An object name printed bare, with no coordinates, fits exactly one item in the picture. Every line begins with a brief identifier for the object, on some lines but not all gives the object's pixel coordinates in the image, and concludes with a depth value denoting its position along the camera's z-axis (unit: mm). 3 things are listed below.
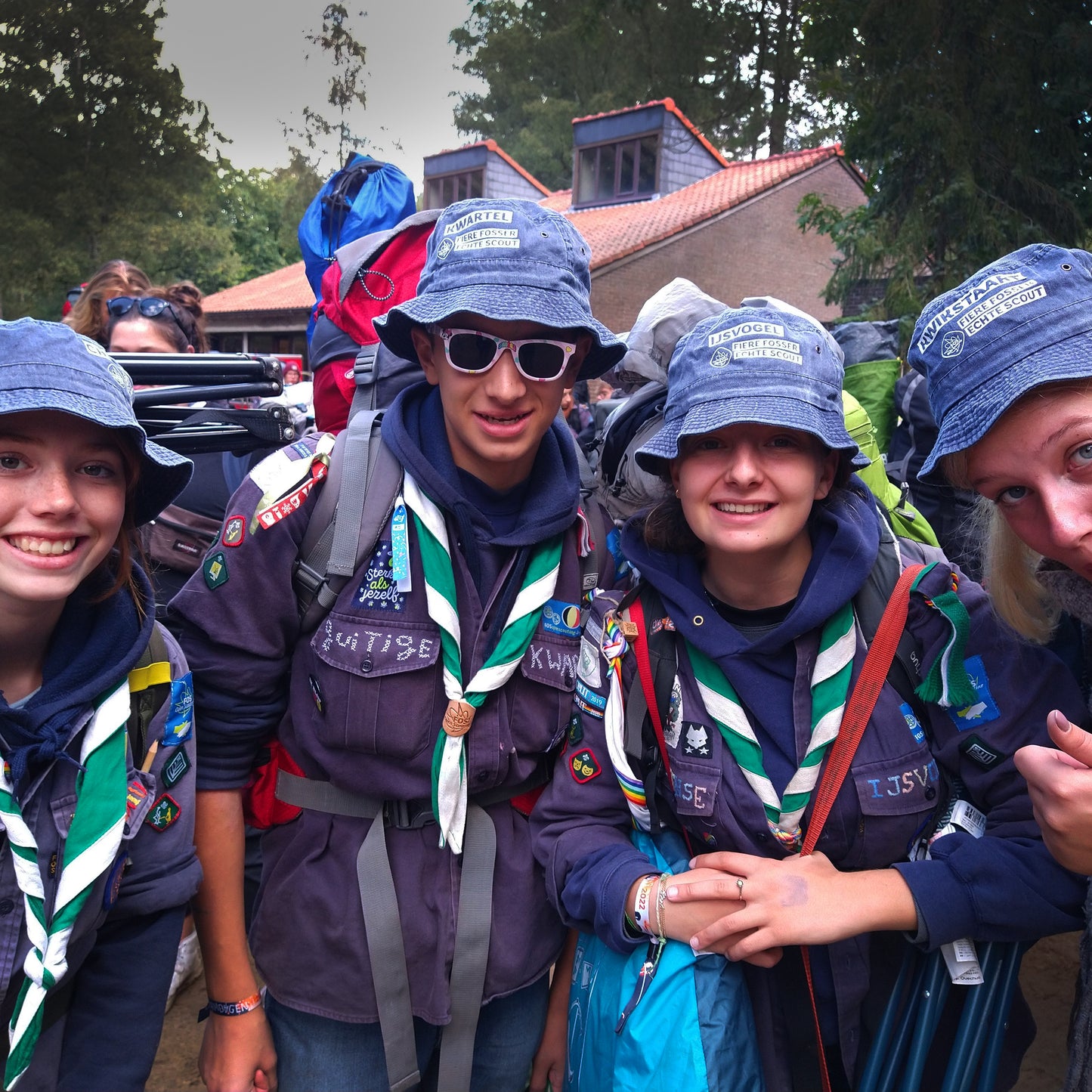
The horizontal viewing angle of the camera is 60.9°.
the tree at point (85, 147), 19172
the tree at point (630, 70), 18828
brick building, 20203
